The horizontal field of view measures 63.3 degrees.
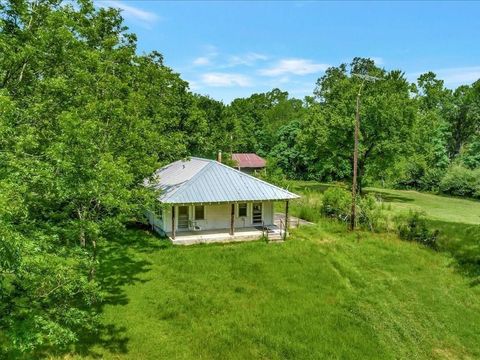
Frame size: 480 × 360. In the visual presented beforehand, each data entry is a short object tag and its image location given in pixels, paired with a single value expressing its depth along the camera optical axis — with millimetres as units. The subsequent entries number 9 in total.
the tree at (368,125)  42906
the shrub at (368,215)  28641
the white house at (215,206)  24672
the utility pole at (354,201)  27703
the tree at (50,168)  8055
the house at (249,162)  68188
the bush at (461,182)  52253
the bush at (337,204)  30375
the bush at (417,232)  25656
